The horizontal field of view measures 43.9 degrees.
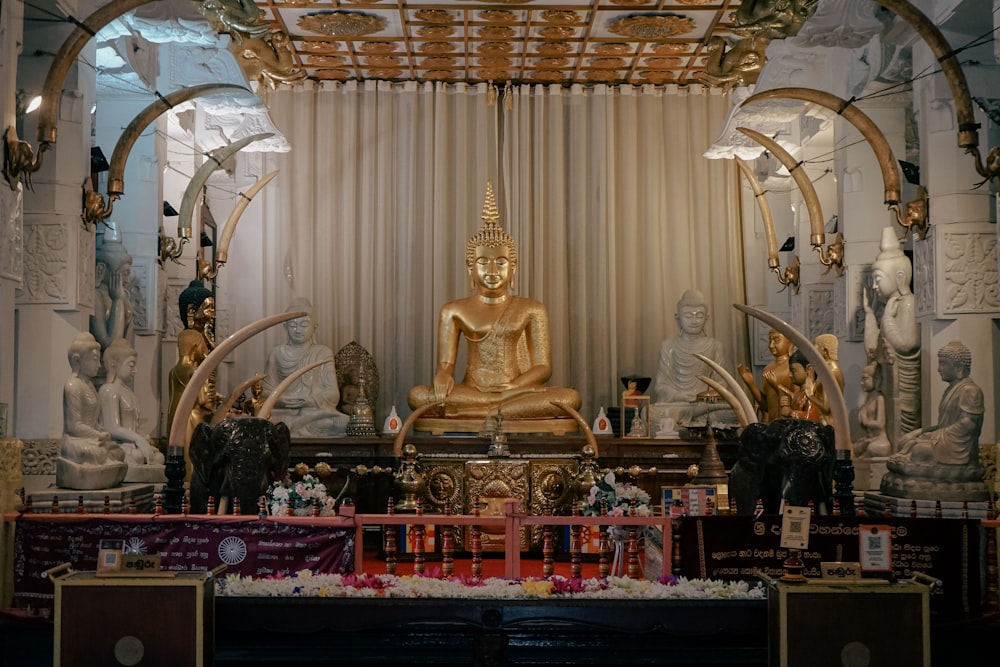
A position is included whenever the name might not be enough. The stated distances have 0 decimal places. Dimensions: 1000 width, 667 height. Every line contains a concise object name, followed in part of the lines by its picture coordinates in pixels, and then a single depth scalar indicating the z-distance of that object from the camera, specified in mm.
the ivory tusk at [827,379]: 6137
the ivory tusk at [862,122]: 8094
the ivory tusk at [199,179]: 9789
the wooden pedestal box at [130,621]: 4668
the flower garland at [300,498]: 5992
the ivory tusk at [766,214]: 10688
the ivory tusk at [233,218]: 10656
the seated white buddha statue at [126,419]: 7698
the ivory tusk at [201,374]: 6195
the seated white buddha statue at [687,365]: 10102
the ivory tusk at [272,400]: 7082
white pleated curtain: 11664
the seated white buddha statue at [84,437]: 6668
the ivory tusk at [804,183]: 9477
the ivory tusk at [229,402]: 6958
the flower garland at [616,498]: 5988
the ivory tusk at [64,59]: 6688
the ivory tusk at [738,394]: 6871
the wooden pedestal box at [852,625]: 4684
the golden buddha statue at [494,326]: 10500
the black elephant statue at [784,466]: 6062
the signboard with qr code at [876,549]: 5043
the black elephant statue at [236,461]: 6355
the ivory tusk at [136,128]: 8188
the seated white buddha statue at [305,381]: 9867
